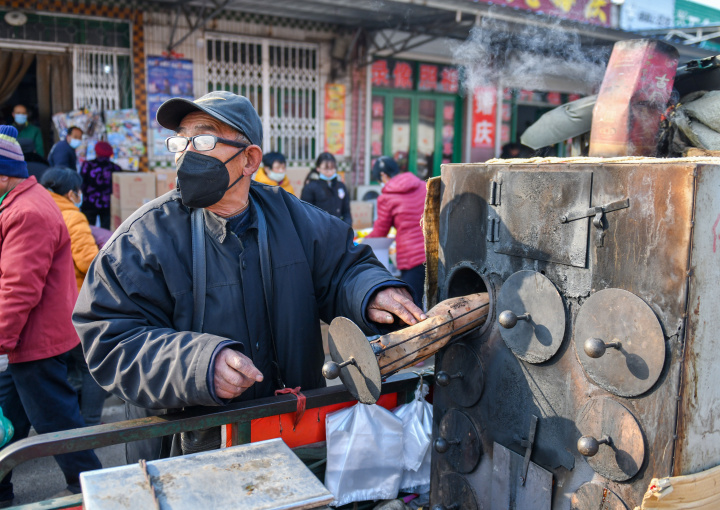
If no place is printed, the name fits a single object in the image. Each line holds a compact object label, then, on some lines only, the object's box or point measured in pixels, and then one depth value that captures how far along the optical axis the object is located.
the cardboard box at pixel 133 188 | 7.30
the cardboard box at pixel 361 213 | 9.38
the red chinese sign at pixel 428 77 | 11.57
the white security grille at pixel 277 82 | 9.52
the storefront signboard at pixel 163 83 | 8.85
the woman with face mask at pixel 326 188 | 7.27
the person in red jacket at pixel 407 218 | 5.66
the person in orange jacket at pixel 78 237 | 4.10
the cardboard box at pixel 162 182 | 7.56
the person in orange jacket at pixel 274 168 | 7.02
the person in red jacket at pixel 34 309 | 3.14
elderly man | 1.79
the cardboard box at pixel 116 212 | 7.33
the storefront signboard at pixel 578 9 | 9.38
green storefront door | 11.24
